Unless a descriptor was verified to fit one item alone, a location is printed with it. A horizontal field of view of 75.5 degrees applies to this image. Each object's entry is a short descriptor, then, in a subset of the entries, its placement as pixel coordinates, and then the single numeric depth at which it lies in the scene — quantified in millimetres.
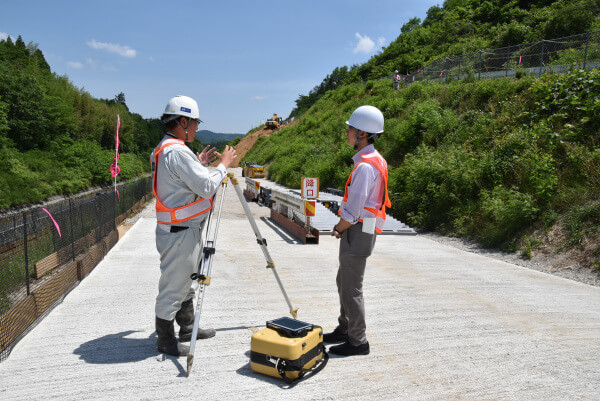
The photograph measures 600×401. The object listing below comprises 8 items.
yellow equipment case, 3117
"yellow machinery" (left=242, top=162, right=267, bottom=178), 32906
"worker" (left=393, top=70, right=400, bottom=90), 28031
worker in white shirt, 3439
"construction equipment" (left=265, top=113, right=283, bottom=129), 68625
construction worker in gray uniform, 3365
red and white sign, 9930
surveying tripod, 3232
